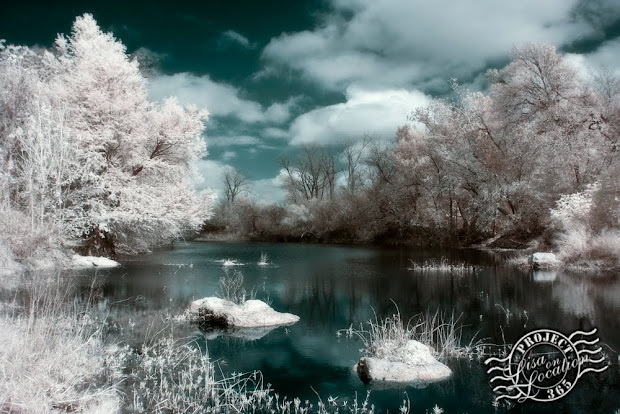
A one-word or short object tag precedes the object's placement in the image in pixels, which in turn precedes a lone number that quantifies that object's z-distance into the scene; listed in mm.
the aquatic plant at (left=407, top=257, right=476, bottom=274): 20734
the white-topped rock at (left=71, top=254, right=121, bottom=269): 20762
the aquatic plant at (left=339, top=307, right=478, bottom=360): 8320
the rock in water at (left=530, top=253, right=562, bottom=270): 20861
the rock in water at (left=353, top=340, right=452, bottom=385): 7473
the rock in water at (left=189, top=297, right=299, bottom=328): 11250
